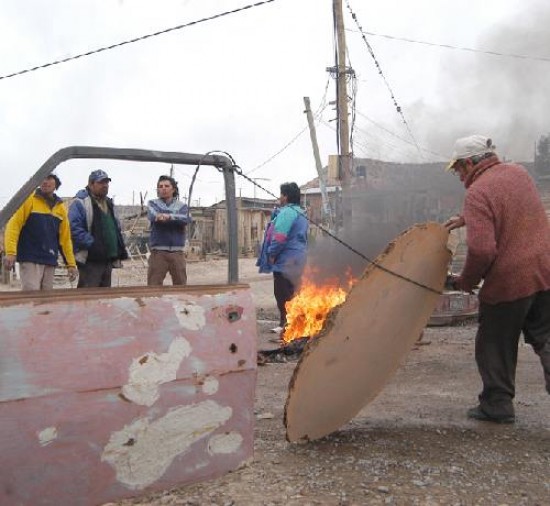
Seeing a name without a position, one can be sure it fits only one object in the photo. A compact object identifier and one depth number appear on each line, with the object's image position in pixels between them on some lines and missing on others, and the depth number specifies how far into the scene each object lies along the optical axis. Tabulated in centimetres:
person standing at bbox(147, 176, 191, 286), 588
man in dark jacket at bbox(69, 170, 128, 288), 521
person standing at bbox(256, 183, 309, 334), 703
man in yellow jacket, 532
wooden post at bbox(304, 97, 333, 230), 1835
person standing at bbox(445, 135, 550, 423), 342
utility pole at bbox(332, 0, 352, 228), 1628
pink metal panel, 217
